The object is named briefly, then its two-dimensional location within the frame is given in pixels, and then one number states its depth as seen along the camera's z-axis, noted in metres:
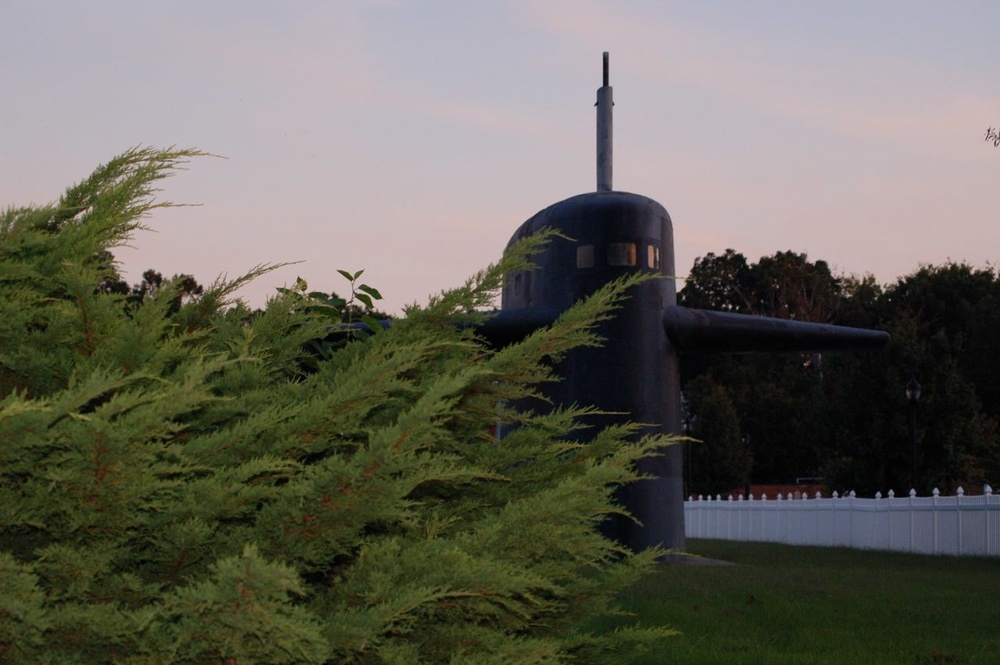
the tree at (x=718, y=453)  54.06
